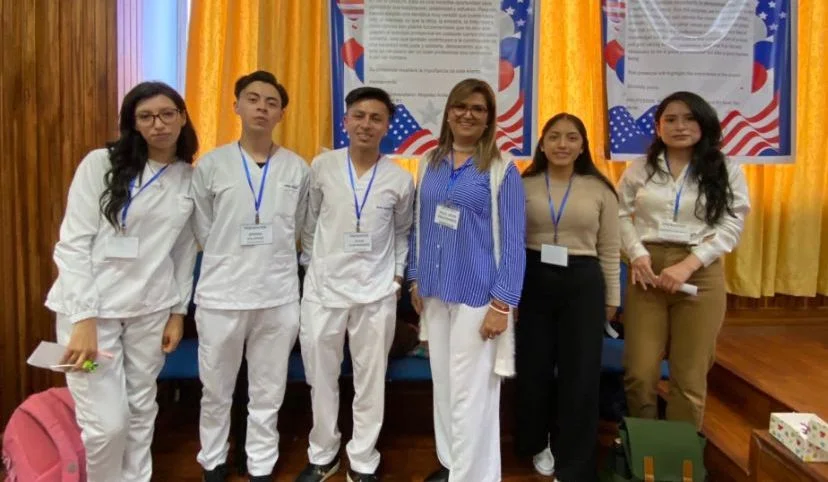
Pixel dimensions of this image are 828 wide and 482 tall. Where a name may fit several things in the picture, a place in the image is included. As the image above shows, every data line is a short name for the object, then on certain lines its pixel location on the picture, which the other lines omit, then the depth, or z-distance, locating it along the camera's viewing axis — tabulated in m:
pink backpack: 2.12
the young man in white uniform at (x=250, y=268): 2.17
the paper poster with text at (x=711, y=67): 3.22
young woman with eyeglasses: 1.96
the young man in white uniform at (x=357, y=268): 2.23
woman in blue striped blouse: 2.08
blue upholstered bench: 2.54
